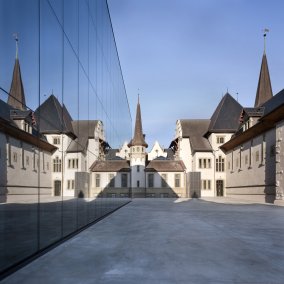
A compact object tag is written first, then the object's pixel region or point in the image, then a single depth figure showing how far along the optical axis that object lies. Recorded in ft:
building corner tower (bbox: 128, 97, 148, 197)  188.18
